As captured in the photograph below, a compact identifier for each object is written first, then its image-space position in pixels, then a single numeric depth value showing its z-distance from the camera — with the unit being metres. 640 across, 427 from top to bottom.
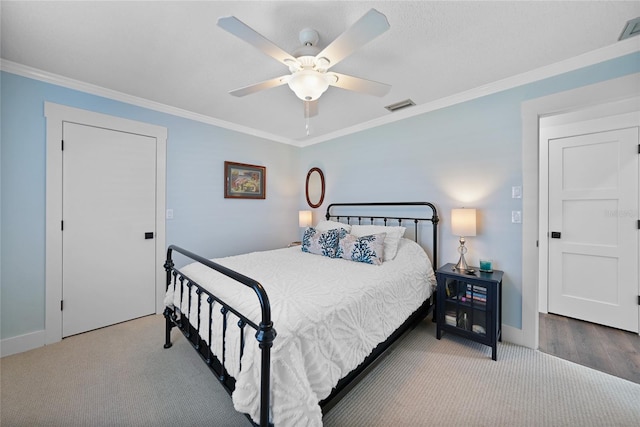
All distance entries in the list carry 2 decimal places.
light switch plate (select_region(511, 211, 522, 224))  2.34
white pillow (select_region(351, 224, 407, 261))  2.66
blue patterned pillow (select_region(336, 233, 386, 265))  2.51
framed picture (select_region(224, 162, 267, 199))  3.59
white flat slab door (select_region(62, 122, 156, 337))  2.45
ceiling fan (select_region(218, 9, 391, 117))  1.27
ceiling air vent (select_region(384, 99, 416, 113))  2.86
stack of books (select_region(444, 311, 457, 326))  2.39
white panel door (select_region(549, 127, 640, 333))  2.54
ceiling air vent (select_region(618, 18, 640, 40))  1.63
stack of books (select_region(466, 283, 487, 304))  2.21
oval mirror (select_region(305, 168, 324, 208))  4.16
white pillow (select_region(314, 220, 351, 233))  3.27
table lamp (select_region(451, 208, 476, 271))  2.44
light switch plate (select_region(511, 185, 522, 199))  2.34
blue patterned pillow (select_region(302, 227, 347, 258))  2.85
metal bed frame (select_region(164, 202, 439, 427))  1.07
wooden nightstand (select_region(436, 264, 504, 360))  2.12
